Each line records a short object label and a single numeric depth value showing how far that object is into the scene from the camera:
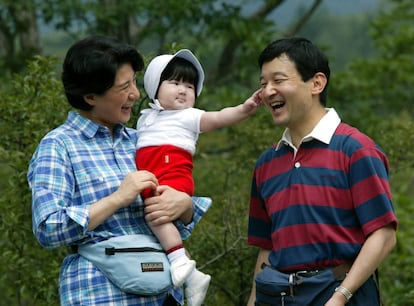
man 6.47
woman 6.39
